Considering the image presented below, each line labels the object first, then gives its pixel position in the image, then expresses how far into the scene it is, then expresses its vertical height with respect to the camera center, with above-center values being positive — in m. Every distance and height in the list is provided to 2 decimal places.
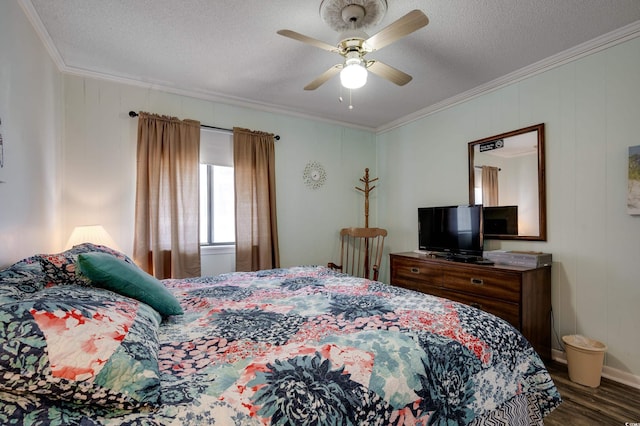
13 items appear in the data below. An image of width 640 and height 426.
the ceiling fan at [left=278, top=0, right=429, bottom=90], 1.87 +1.11
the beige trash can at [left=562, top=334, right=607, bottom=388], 2.23 -1.13
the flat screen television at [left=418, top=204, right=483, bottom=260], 3.06 -0.21
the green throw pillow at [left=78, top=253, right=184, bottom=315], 1.23 -0.29
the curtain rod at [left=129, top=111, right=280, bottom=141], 3.07 +0.99
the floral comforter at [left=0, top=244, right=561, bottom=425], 0.74 -0.50
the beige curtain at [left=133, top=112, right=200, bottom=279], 3.07 +0.17
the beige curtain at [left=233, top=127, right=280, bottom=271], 3.58 +0.14
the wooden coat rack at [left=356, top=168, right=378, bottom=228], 4.49 +0.33
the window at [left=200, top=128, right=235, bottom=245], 3.49 +0.29
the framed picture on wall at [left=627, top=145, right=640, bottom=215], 2.24 +0.20
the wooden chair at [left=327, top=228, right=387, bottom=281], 4.23 -0.61
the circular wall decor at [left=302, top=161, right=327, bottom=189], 4.12 +0.51
